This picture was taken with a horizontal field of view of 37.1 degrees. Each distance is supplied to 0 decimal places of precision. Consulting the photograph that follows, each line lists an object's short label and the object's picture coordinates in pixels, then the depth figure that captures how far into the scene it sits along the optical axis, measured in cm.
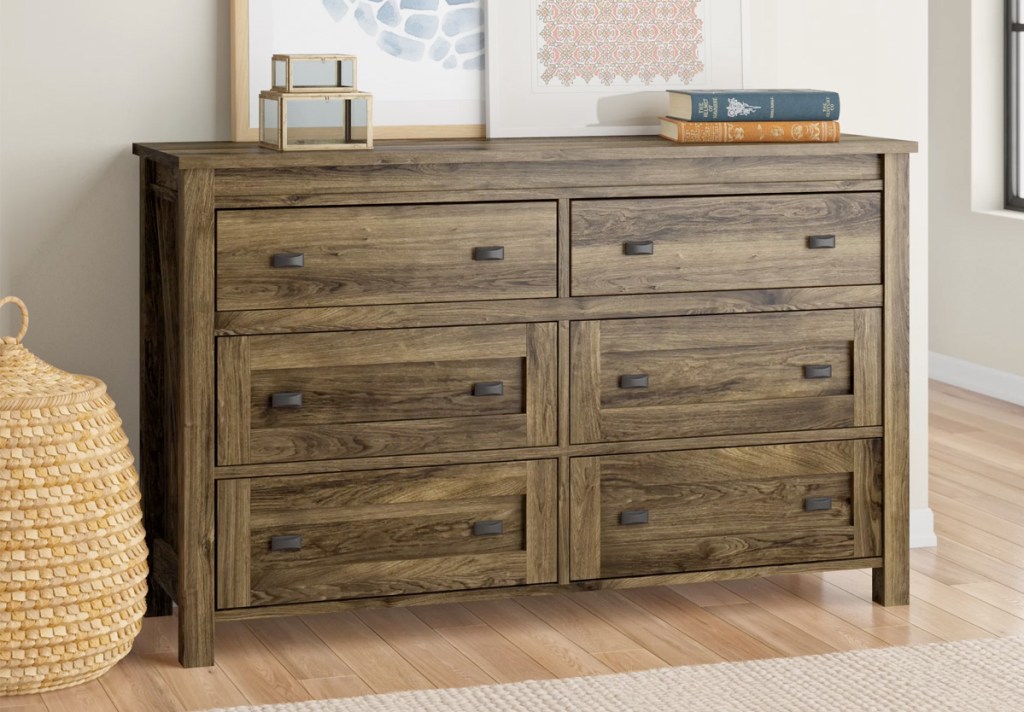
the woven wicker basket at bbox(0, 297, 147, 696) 254
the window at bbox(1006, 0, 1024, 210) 525
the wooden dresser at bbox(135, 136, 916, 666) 270
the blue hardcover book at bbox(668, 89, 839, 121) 300
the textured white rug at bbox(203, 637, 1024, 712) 254
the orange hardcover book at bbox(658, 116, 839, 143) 300
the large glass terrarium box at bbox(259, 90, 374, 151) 283
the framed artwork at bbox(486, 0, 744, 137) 319
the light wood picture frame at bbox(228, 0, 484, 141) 300
